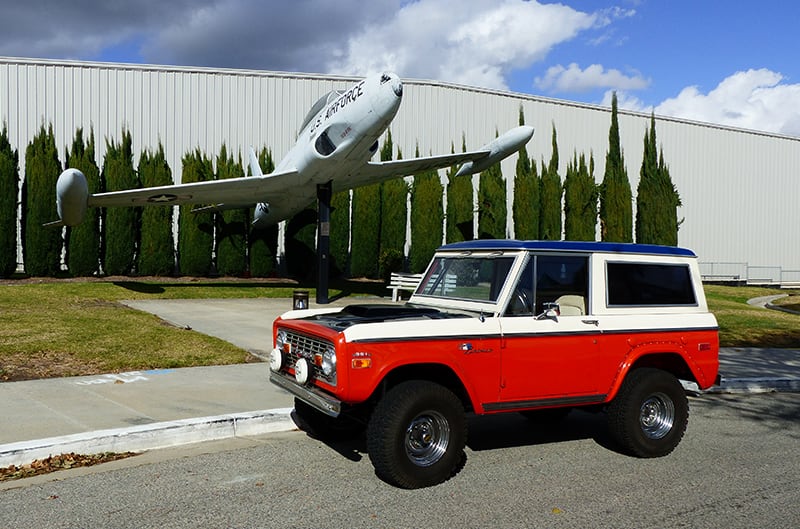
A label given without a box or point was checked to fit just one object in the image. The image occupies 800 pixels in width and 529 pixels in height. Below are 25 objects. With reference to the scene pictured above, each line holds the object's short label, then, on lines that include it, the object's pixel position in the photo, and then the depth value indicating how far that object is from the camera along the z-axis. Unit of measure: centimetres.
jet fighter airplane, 1738
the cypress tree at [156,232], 2439
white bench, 1718
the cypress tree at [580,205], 3089
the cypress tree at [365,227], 2728
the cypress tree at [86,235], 2336
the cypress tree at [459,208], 2869
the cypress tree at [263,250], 2597
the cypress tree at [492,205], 2869
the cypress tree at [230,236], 2562
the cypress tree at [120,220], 2381
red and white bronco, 492
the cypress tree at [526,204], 2975
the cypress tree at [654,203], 3241
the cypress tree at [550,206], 3031
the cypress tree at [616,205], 3166
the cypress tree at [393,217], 2750
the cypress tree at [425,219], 2800
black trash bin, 1284
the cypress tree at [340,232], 2702
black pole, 1941
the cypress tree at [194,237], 2509
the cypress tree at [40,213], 2295
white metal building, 2644
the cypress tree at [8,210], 2264
